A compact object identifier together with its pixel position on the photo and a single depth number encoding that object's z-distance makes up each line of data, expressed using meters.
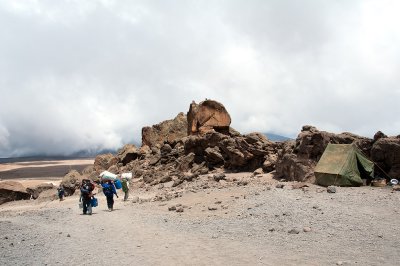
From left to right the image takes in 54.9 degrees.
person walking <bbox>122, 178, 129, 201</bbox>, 26.70
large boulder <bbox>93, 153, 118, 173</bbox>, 49.03
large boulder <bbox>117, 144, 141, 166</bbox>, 47.59
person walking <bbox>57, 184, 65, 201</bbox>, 34.56
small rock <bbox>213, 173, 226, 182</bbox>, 28.52
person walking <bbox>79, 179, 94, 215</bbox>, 20.31
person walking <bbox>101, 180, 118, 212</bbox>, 21.52
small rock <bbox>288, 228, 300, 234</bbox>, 13.16
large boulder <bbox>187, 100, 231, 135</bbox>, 41.47
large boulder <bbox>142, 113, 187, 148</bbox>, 49.38
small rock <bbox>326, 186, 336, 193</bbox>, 18.64
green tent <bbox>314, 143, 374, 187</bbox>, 20.94
